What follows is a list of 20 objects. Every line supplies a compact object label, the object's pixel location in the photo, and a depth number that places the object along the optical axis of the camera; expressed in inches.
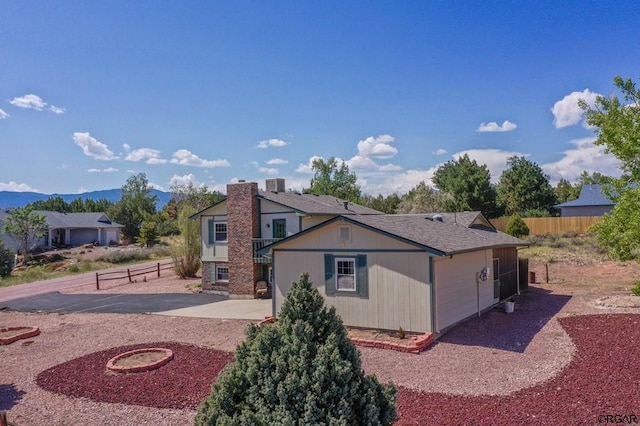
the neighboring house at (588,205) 1948.8
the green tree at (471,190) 1935.3
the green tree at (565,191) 2837.1
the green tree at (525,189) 2352.4
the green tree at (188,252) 1082.7
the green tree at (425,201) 1806.0
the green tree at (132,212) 2472.9
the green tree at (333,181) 2326.5
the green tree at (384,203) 2123.3
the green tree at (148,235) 1994.3
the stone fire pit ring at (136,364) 418.6
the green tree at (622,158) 561.0
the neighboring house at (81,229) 2206.0
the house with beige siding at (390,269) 513.3
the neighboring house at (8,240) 1839.2
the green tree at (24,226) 1637.6
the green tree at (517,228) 1535.4
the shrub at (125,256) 1590.8
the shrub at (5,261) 1340.3
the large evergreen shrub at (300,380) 183.2
